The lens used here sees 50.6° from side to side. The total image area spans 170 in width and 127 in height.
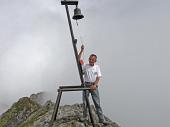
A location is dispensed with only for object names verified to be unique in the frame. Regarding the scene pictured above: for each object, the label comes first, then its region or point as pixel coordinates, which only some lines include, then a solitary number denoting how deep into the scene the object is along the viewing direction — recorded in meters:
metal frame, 7.35
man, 7.96
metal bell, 7.72
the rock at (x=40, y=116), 8.17
